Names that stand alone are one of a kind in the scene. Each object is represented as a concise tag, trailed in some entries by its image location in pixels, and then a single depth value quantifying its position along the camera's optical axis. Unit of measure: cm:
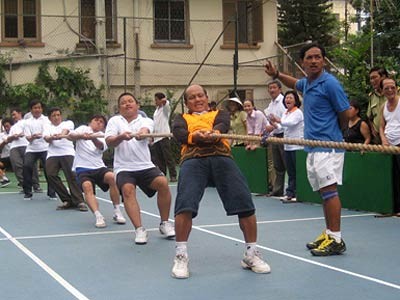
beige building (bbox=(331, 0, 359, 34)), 5580
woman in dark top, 1114
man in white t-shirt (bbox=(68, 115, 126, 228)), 1026
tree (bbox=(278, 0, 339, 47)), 3778
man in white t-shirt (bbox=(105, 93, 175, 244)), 855
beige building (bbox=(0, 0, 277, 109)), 2244
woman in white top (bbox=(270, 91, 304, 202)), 1185
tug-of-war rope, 516
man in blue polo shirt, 750
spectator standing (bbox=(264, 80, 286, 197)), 1271
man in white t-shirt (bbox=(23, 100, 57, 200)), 1380
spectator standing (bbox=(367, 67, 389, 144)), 1051
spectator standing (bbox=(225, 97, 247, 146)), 1434
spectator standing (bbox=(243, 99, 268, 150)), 1370
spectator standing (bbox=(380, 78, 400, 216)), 990
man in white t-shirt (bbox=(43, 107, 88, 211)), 1211
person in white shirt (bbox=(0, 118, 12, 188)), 1737
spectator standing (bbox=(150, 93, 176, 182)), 1566
